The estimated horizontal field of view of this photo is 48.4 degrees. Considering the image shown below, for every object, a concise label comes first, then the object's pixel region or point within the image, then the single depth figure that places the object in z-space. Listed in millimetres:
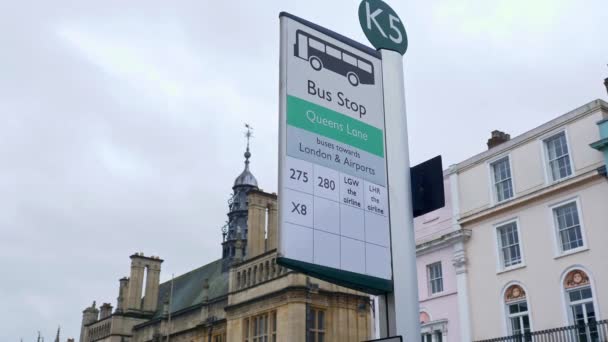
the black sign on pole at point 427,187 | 8391
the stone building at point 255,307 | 32594
